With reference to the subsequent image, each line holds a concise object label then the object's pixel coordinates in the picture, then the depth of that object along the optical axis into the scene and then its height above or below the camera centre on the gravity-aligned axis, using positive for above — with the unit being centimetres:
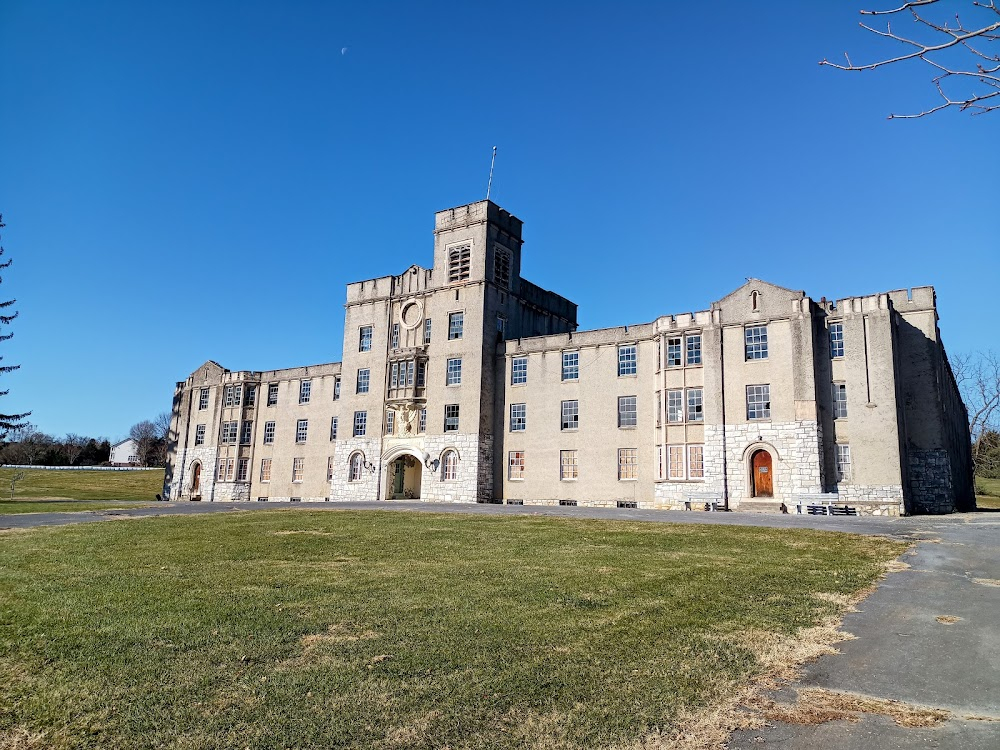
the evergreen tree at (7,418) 4656 +385
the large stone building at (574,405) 3125 +468
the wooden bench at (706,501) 3206 -55
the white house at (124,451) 12350 +454
